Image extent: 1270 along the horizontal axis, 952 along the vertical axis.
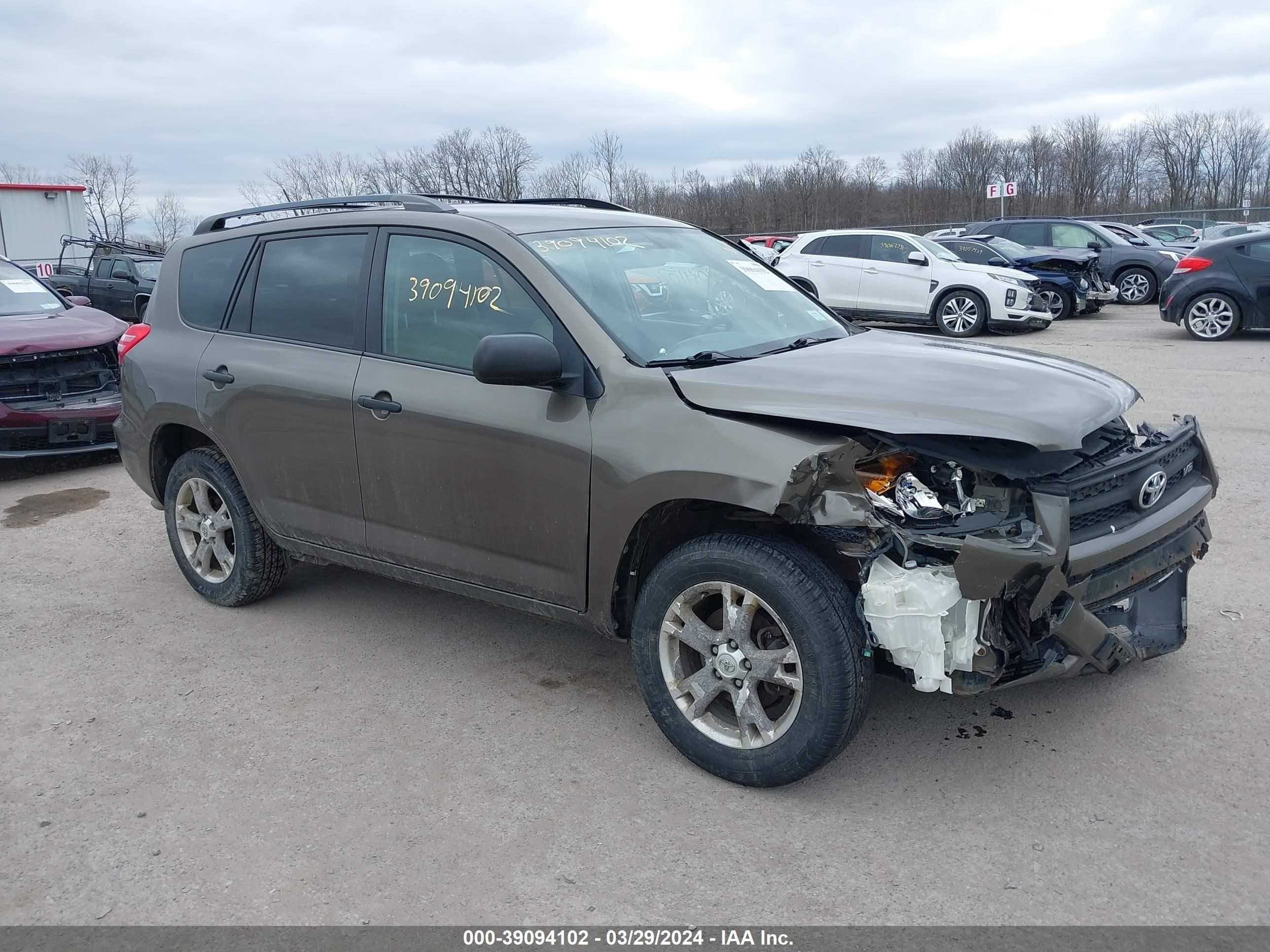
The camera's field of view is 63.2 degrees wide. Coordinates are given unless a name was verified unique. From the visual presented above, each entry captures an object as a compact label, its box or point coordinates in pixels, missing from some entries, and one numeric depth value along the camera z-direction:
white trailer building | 27.38
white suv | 15.56
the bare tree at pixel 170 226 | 45.38
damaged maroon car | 7.91
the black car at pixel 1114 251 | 19.09
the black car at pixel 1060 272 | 17.59
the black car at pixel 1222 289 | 13.56
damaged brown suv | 3.11
